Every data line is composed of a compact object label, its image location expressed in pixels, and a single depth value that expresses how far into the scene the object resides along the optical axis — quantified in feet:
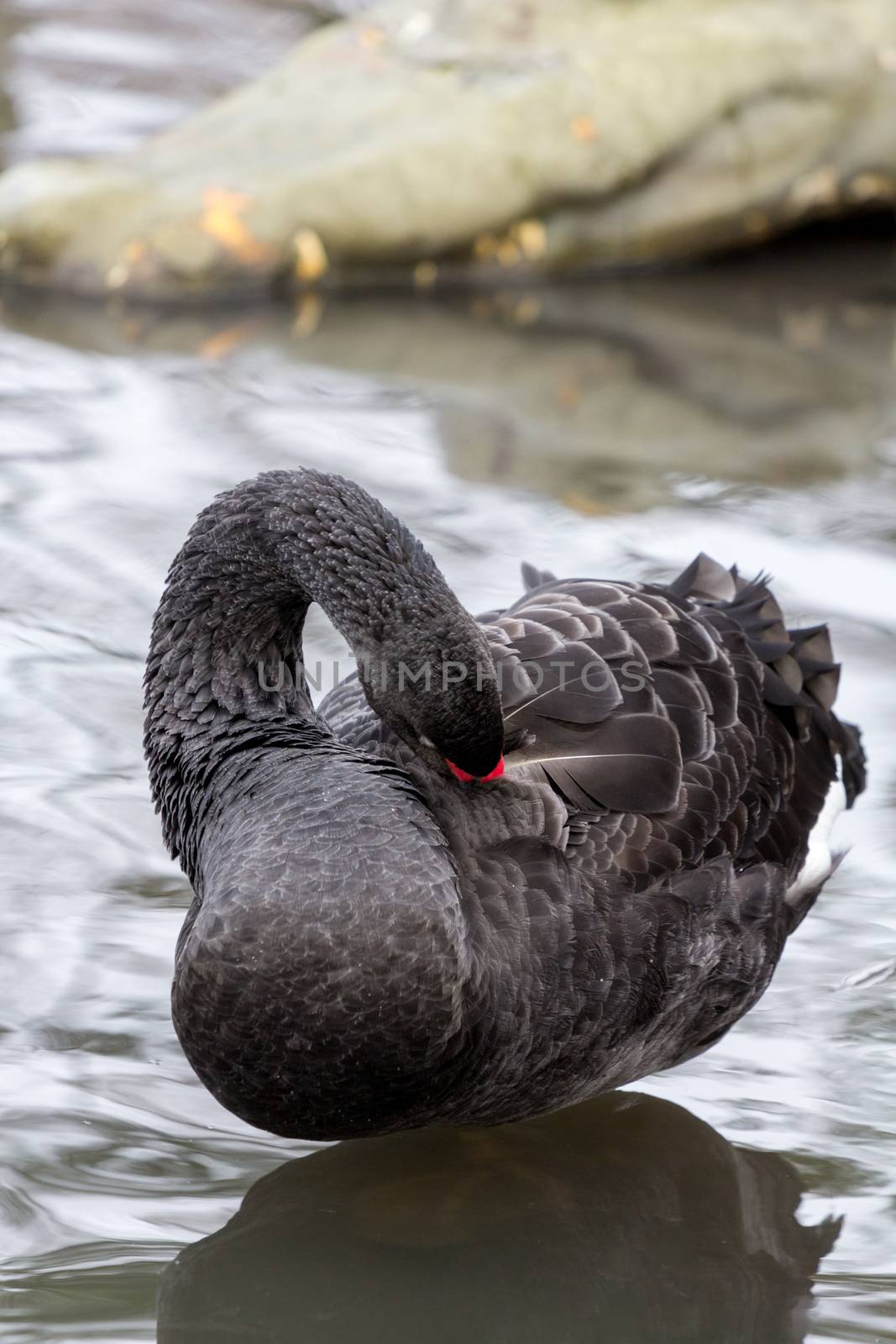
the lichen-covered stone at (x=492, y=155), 48.44
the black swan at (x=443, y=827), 18.99
